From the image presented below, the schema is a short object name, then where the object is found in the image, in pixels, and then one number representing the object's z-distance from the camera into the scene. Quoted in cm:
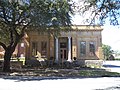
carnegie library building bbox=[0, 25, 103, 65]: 1849
